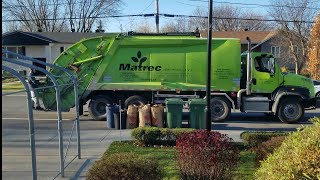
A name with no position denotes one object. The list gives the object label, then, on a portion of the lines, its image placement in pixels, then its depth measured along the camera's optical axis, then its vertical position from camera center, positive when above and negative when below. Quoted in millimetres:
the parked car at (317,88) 23177 -1144
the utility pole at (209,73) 10430 -94
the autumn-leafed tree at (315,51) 34344 +1466
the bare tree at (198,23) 73688 +8821
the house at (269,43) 54594 +3668
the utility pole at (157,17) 34734 +4635
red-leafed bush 6078 -1352
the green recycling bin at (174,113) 13992 -1511
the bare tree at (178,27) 77875 +8495
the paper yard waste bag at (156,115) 13961 -1593
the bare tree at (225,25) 82231 +9303
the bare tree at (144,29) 73362 +7789
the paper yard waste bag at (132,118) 14133 -1687
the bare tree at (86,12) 71250 +10443
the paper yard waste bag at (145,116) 13878 -1599
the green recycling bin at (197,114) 13891 -1545
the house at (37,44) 45500 +3193
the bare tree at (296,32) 48531 +4584
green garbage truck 15562 -186
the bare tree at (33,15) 69125 +9920
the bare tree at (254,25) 86000 +9497
